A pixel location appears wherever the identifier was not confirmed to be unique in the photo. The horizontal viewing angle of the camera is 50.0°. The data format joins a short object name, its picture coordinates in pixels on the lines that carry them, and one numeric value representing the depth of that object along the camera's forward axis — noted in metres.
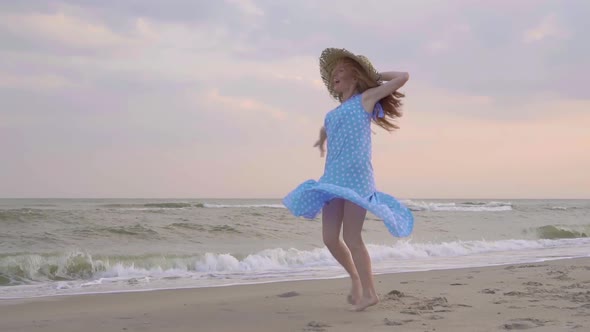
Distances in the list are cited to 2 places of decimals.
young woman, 4.16
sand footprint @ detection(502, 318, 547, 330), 3.50
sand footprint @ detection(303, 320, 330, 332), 3.63
